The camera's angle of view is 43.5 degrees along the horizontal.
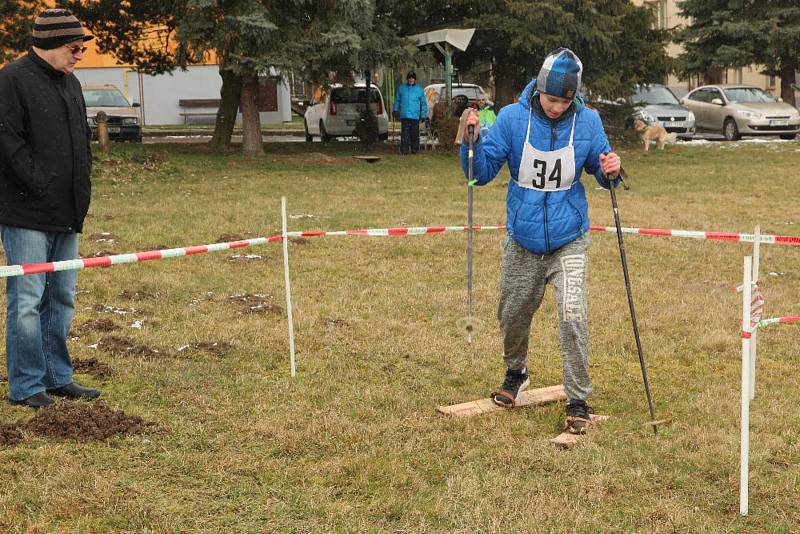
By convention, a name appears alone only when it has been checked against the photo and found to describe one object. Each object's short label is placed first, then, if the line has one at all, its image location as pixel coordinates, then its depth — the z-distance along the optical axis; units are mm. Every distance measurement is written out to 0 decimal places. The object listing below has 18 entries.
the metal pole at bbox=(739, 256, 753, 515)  4062
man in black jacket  5281
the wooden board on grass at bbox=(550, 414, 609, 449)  5109
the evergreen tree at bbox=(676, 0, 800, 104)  30625
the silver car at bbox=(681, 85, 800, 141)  27828
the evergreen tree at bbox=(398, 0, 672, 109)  22031
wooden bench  43594
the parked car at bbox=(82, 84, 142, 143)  27109
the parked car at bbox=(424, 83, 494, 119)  25522
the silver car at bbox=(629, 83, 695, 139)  27406
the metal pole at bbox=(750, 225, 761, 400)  5413
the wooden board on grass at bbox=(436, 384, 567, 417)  5664
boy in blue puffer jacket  5203
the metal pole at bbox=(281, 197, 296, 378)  6309
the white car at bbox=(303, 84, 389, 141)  26453
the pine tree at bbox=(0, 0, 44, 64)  19844
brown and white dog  24297
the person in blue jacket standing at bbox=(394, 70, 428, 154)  22453
